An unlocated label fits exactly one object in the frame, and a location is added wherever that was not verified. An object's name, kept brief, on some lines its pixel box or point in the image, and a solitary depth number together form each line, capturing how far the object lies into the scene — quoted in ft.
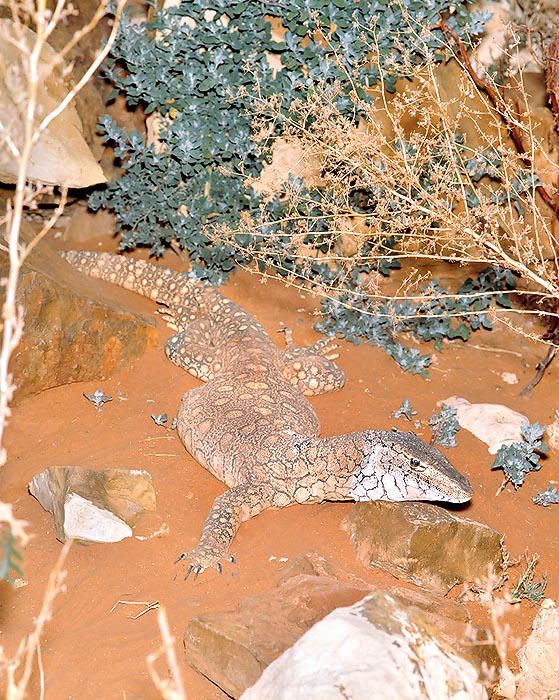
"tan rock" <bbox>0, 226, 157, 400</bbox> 21.22
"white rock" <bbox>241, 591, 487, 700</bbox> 10.63
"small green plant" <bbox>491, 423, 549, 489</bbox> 19.84
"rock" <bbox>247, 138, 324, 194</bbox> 26.32
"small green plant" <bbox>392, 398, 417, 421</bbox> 21.65
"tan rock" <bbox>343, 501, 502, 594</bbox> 16.42
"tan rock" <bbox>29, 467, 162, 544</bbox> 16.80
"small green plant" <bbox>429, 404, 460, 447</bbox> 20.70
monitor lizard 17.19
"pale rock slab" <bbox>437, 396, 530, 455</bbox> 21.21
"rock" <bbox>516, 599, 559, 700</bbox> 14.21
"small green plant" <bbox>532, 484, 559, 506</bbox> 19.60
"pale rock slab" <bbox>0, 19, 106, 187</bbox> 23.71
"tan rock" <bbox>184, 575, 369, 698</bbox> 13.04
